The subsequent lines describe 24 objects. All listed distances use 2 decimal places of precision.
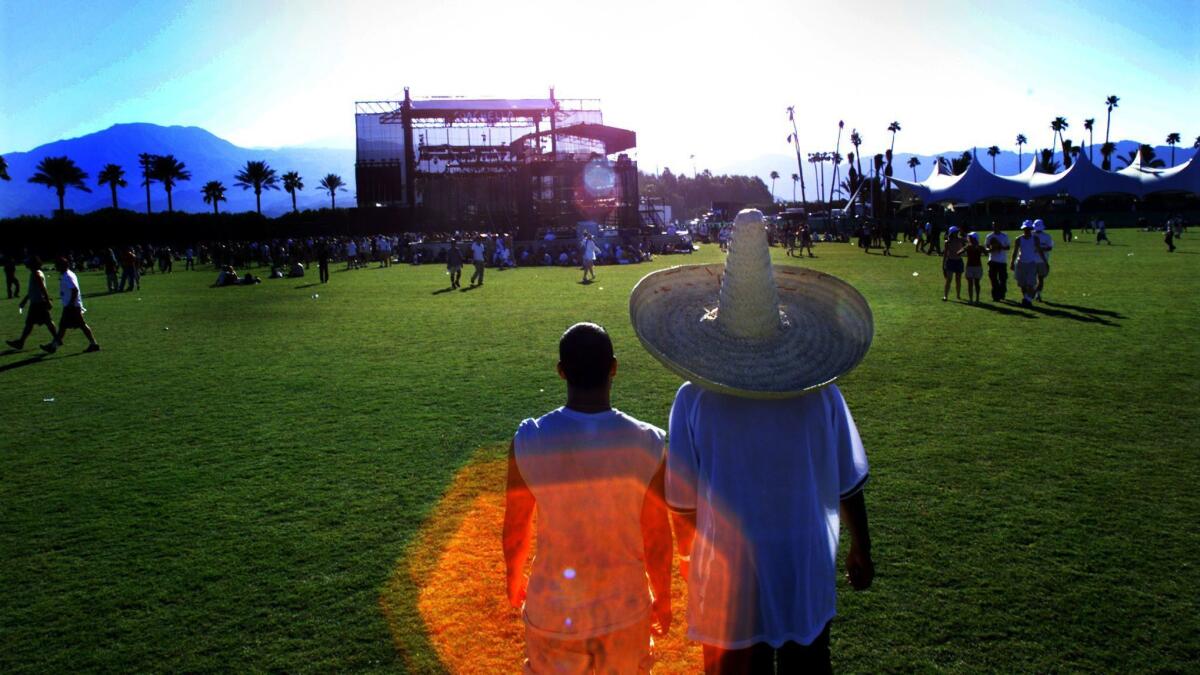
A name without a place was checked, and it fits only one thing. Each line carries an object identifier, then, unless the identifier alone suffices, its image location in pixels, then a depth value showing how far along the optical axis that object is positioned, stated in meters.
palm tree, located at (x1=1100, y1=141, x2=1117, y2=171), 105.44
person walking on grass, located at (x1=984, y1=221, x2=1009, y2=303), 16.30
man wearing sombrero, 2.45
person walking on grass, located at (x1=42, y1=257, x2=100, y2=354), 13.98
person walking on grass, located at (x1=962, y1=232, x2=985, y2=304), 16.80
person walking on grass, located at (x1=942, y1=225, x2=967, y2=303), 17.47
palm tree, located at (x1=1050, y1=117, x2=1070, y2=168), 121.58
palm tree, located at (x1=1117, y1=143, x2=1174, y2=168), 87.79
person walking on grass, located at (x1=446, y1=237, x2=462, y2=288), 26.78
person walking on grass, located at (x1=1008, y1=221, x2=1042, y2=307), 15.70
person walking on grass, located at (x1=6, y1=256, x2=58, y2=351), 14.36
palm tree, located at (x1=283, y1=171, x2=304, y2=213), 90.10
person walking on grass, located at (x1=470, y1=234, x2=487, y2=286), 27.42
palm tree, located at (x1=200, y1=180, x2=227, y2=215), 81.00
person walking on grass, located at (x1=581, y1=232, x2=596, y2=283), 27.96
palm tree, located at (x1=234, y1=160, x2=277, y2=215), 85.69
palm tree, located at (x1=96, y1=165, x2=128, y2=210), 79.75
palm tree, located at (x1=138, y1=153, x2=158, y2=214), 80.01
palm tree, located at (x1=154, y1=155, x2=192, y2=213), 77.38
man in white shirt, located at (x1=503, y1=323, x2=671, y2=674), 2.56
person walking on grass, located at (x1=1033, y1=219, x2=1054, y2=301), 15.98
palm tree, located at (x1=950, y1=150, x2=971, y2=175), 107.31
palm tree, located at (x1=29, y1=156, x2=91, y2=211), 70.56
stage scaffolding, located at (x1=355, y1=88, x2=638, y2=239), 65.69
